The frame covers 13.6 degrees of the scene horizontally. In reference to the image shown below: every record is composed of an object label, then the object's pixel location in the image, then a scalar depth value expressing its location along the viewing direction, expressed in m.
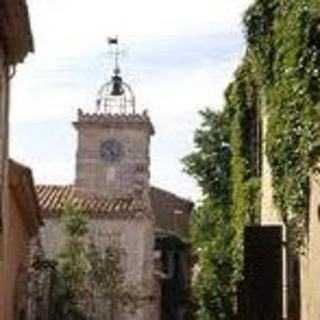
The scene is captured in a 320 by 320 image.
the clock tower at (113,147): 70.00
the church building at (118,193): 66.62
